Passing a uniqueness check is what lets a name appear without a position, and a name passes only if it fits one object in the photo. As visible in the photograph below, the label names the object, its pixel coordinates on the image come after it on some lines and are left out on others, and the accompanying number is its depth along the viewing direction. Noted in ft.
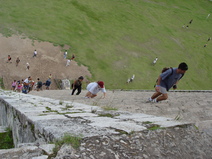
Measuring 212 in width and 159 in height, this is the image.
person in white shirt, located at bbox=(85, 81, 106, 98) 28.96
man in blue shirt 19.24
